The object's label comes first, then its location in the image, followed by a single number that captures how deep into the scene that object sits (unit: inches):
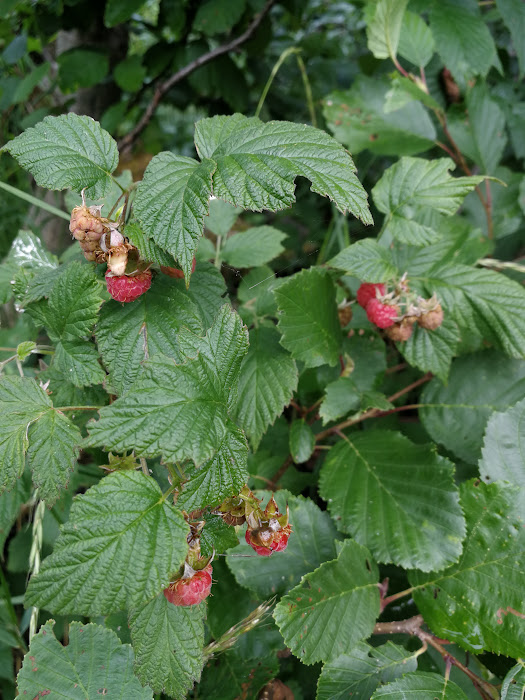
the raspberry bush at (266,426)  6.9
